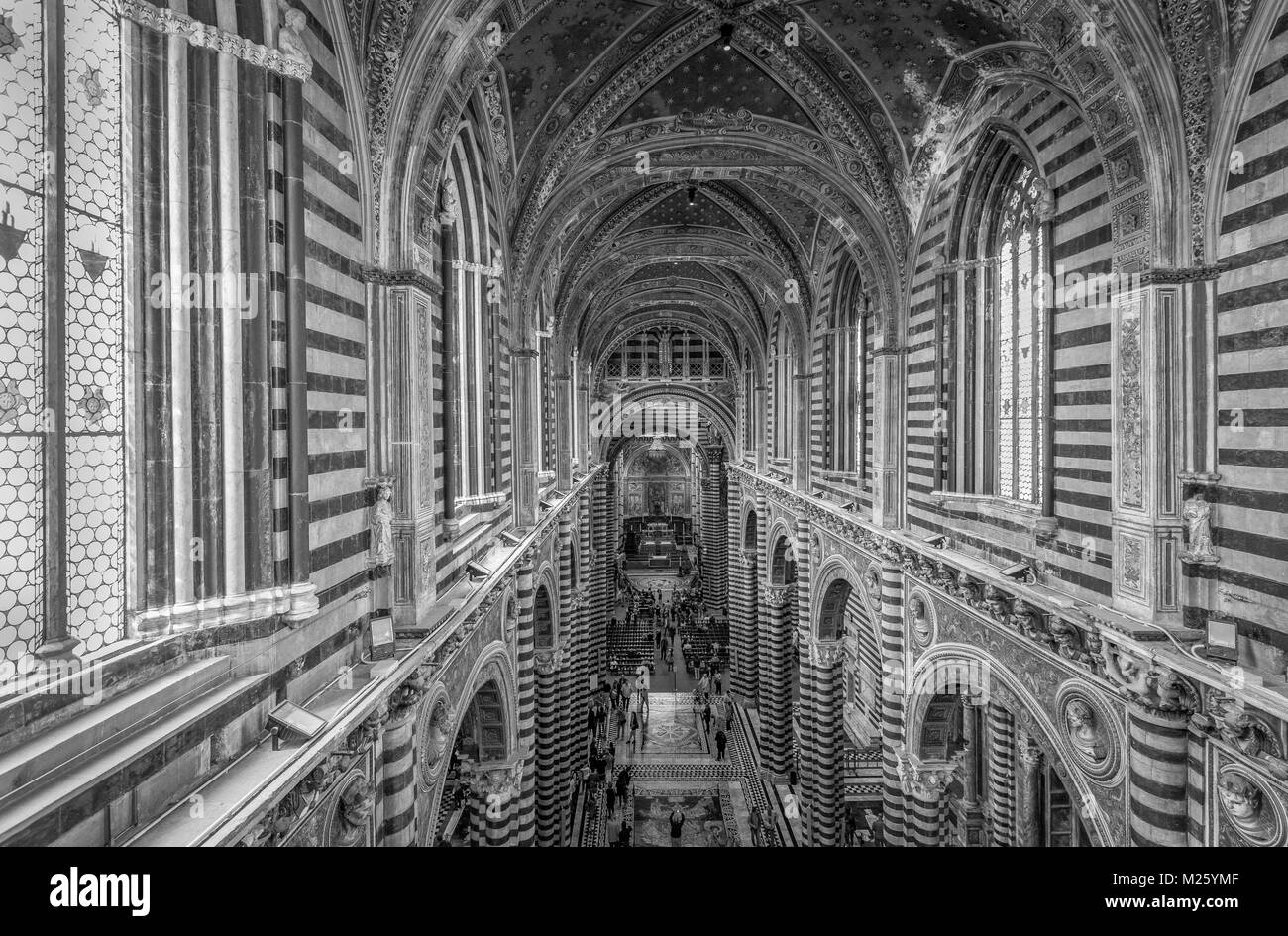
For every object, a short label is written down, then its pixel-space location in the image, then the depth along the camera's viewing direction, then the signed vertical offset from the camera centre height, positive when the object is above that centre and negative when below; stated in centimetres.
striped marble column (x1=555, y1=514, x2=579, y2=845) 2058 -621
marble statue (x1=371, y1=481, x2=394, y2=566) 709 -53
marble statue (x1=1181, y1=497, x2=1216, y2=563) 711 -69
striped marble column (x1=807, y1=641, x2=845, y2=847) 2017 -774
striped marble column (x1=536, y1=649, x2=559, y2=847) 1919 -738
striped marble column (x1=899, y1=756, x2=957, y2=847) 1376 -639
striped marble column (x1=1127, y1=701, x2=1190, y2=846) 735 -321
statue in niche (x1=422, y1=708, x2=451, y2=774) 849 -328
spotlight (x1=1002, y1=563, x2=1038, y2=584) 972 -150
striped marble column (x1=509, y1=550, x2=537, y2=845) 1409 -412
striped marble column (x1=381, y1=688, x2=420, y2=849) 706 -301
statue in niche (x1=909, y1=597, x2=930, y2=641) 1345 -294
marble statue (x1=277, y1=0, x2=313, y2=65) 530 +318
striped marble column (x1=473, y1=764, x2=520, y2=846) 1270 -590
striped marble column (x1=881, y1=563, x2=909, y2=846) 1452 -461
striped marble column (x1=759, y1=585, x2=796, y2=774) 2548 -785
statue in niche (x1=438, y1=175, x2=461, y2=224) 1039 +381
